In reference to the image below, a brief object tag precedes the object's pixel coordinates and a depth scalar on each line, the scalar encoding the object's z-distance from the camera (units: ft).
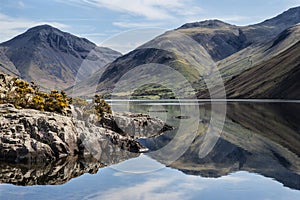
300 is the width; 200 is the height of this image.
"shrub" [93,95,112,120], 336.10
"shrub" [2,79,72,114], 270.05
